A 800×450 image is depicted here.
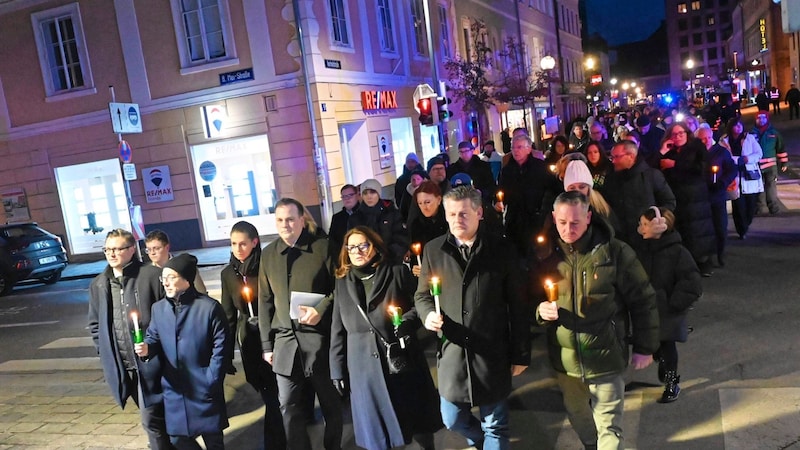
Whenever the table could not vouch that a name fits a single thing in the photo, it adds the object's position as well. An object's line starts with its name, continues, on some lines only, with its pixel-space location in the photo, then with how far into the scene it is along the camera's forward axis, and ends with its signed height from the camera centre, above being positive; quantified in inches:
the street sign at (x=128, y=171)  577.4 +14.7
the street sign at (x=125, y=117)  555.4 +63.0
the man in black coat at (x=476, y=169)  391.9 -16.2
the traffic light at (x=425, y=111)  629.3 +37.5
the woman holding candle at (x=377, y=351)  161.5 -50.0
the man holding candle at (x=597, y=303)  147.4 -41.6
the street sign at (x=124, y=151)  574.9 +33.2
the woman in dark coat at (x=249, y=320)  192.4 -44.5
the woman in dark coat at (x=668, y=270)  178.1 -43.1
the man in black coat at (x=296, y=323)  177.2 -44.1
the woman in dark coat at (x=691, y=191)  295.7 -35.7
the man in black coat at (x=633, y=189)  247.9 -26.9
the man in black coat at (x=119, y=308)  188.7 -35.4
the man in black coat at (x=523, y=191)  304.8 -26.6
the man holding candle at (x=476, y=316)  149.1 -41.1
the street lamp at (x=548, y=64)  1206.3 +129.8
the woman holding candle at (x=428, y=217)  243.6 -27.7
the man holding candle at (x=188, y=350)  169.5 -45.6
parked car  567.8 -49.5
